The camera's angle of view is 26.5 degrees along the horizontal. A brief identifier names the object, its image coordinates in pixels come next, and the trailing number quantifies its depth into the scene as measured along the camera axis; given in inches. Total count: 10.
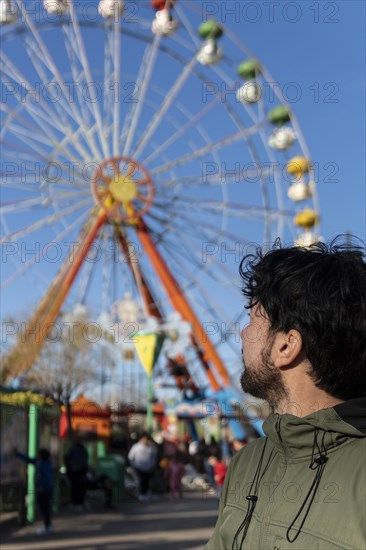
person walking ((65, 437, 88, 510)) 441.7
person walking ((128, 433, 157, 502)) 514.3
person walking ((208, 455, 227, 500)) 477.5
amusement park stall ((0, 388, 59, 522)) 353.1
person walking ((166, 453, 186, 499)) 567.2
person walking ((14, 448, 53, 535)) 353.4
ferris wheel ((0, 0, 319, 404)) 676.1
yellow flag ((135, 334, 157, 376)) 700.0
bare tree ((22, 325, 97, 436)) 815.7
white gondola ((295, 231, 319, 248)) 655.5
